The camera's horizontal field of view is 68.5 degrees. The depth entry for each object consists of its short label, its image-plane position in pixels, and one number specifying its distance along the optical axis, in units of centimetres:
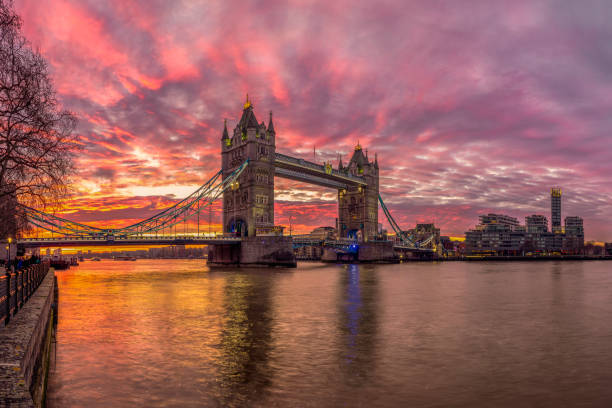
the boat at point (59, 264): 8349
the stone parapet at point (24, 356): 519
